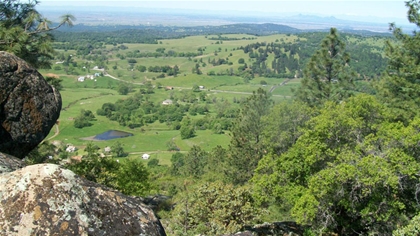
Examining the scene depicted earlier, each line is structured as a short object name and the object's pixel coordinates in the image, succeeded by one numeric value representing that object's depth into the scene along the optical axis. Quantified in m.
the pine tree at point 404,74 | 20.00
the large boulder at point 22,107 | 9.59
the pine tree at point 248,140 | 28.53
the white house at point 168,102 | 114.50
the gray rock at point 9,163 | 5.04
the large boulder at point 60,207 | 3.77
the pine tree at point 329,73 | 29.78
